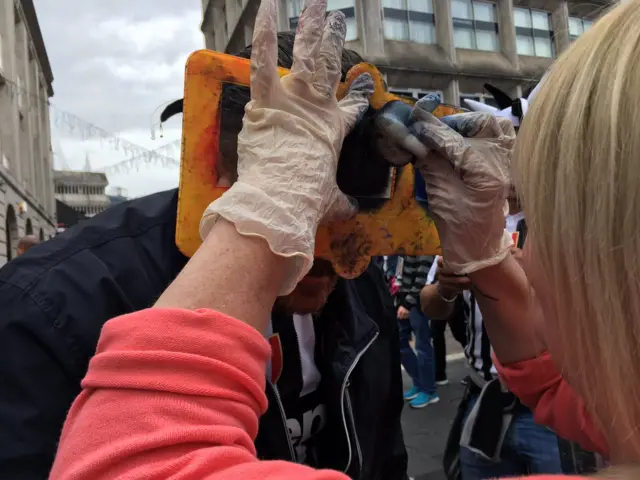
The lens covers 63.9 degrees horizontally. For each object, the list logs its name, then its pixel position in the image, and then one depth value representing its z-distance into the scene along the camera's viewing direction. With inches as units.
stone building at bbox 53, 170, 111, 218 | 1530.5
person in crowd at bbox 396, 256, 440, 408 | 170.1
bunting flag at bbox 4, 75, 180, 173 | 603.2
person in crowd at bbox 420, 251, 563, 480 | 78.2
